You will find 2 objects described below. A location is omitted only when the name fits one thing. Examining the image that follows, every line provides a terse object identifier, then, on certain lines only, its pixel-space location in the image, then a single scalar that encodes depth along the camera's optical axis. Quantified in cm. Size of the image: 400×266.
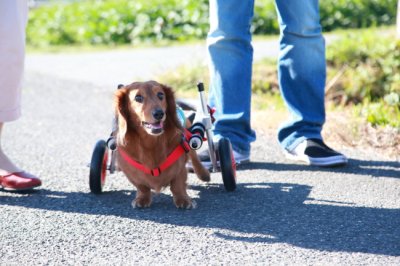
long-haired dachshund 332
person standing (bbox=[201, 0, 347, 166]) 423
